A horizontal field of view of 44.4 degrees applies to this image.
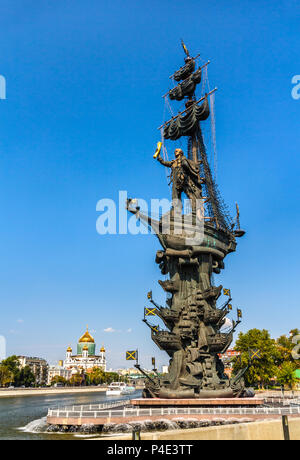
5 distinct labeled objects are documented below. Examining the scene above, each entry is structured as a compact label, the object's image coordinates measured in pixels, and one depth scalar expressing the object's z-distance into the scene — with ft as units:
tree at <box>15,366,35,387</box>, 352.90
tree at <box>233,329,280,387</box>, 229.66
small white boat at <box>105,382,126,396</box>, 328.08
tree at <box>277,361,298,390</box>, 217.72
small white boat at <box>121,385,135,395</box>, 338.34
